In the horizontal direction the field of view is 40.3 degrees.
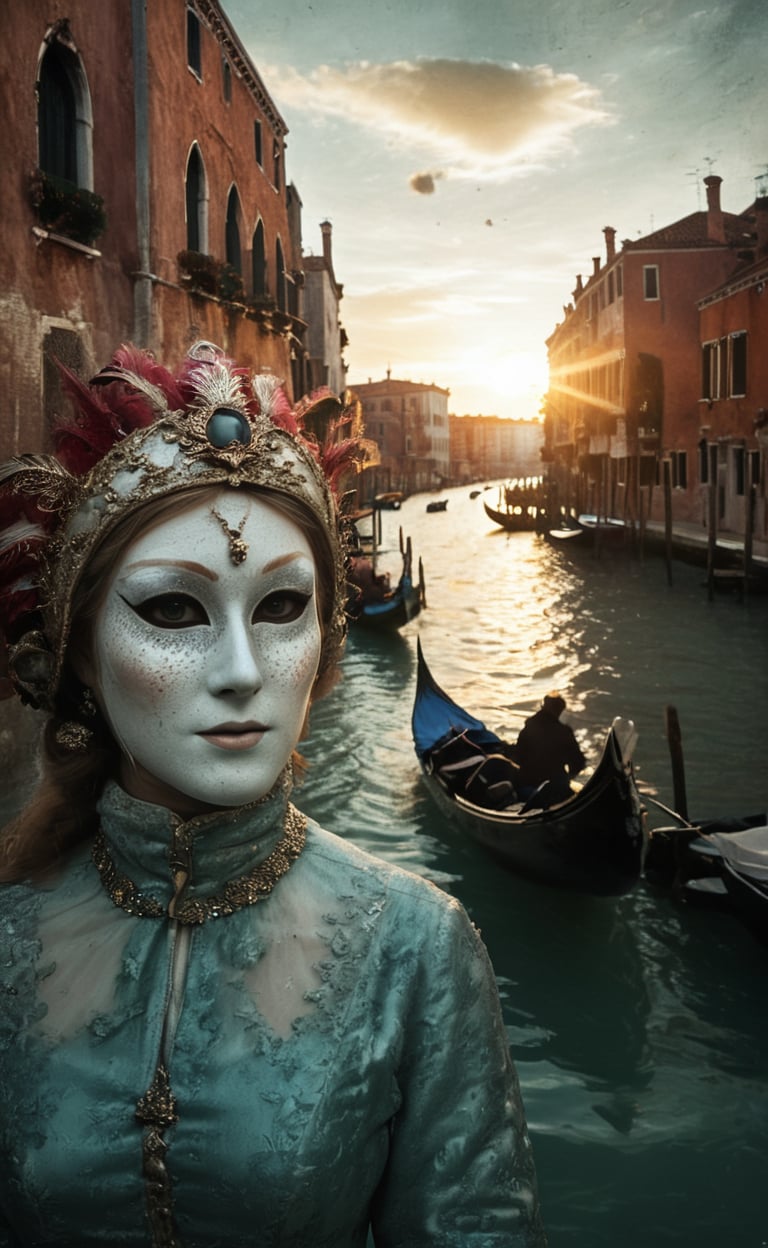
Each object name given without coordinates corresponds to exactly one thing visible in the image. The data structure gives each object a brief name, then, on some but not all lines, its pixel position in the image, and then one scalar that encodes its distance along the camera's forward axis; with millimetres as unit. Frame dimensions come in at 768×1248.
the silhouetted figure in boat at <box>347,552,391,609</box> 15266
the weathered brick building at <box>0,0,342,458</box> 6609
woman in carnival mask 1020
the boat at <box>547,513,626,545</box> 24938
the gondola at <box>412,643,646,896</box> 5301
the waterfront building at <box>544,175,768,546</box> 23531
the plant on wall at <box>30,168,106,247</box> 6727
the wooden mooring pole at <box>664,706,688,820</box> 6262
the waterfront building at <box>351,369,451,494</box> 68250
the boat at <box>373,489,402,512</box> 52756
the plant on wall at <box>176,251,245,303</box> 9445
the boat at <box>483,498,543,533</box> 35500
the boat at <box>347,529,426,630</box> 15023
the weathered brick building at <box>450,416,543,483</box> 95438
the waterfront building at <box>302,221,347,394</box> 30859
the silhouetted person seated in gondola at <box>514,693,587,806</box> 6355
